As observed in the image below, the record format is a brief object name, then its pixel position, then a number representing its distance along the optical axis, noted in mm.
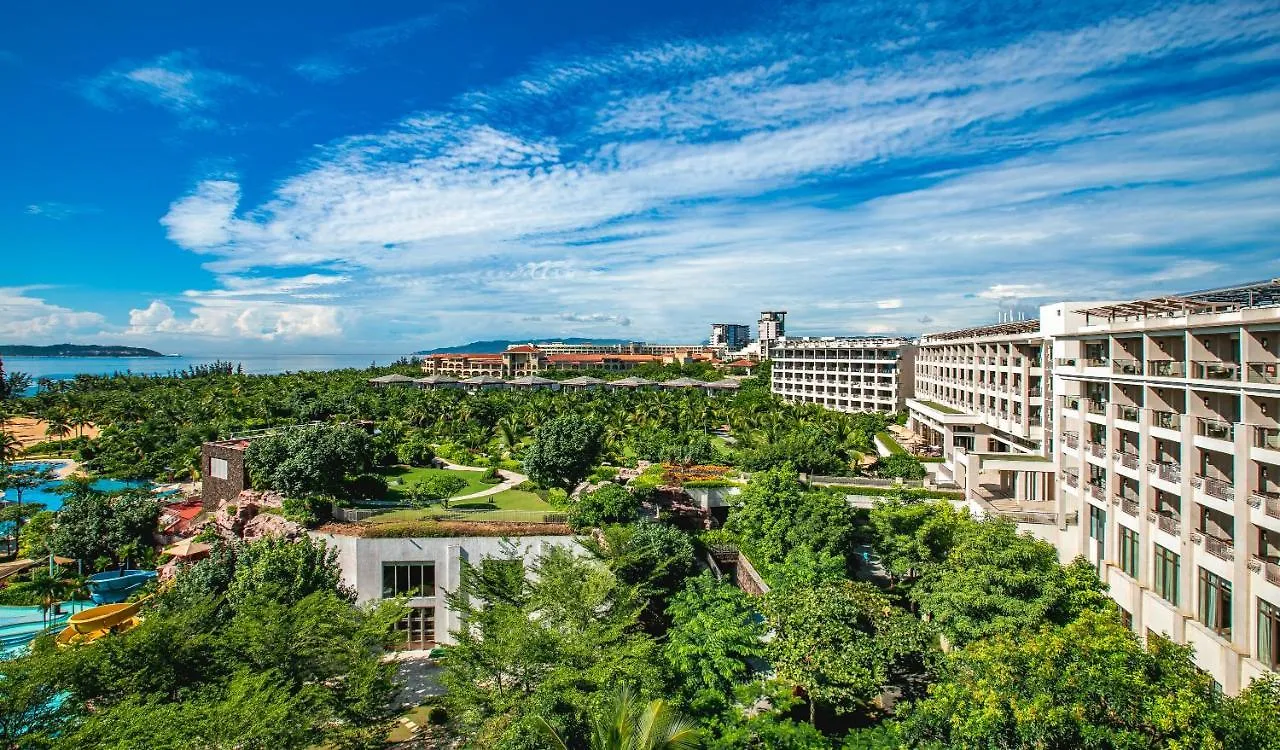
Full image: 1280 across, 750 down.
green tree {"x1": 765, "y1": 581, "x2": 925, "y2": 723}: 17797
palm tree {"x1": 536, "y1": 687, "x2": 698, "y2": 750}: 13773
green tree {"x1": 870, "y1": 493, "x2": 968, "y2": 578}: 26109
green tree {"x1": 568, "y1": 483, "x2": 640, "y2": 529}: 28922
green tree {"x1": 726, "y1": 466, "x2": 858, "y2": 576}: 27375
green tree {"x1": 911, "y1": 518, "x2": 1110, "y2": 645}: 19344
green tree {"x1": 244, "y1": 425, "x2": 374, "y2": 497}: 31172
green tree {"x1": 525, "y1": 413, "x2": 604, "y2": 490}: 37219
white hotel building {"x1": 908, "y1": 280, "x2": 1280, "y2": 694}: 17609
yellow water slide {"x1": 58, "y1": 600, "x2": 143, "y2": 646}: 24781
